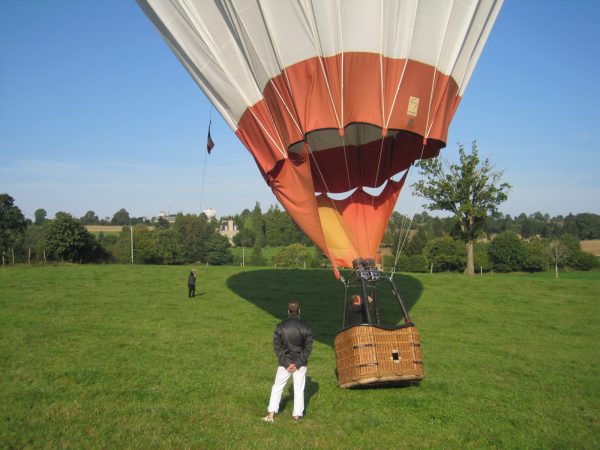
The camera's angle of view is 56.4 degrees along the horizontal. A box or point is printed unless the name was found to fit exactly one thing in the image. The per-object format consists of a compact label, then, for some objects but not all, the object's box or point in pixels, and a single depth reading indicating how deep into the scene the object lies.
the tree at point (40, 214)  159.57
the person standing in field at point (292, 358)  7.35
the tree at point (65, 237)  44.56
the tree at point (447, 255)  68.12
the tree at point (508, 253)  69.50
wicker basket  8.30
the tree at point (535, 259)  67.69
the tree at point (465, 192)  34.50
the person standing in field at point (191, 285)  20.42
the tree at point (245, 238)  93.56
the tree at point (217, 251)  73.25
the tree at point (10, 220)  56.88
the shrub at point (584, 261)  63.25
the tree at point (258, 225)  88.46
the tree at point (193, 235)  74.50
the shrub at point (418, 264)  69.25
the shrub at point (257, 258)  69.19
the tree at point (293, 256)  67.00
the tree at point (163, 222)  117.71
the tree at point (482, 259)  69.81
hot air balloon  9.12
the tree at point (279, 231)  78.43
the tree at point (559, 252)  62.63
